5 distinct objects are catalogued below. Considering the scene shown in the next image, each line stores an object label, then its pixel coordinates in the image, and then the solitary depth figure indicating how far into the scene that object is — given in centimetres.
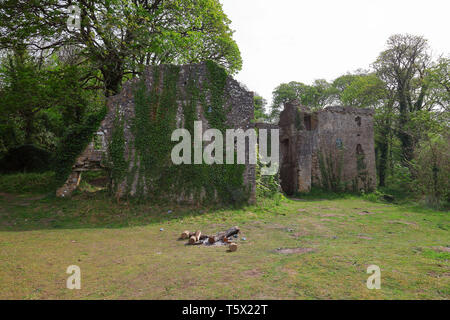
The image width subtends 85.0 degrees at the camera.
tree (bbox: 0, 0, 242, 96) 1198
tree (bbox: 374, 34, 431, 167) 1983
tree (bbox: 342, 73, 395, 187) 2155
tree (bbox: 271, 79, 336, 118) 3547
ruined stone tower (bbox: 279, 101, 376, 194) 1703
